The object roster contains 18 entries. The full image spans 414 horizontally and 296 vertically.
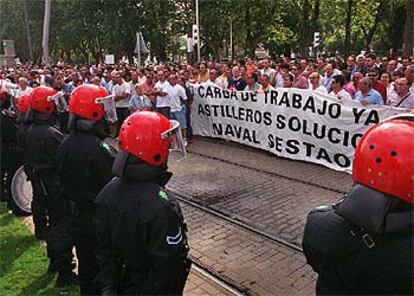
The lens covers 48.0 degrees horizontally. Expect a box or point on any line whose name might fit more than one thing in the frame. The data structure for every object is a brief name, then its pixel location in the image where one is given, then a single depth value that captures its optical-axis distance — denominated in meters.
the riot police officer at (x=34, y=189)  5.60
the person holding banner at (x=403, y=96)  8.55
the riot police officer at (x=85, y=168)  3.89
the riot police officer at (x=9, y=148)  7.49
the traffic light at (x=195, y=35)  23.43
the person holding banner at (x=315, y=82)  9.95
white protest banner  9.02
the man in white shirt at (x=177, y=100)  12.21
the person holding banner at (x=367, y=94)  8.83
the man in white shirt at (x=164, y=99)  12.23
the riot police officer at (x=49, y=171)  5.04
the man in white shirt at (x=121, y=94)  13.27
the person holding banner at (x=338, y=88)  9.38
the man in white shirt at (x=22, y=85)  12.43
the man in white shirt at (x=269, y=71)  12.71
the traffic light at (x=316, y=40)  26.56
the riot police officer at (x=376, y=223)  1.90
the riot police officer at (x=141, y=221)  2.63
